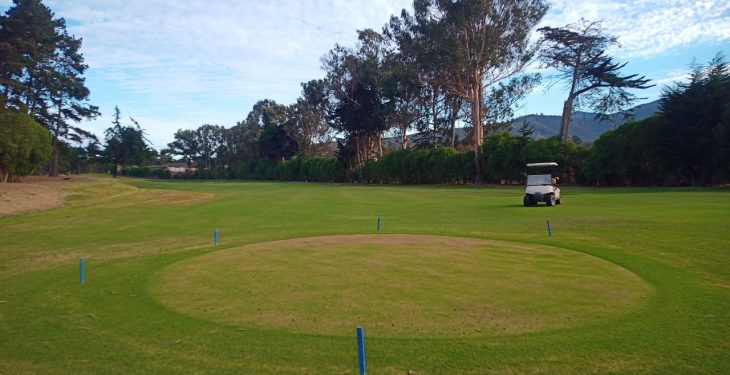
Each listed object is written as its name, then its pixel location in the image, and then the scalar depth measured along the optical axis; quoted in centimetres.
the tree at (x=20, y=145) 4150
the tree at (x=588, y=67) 5766
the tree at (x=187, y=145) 15225
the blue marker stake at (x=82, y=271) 1034
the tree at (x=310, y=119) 9088
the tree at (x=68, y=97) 6399
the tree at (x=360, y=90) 7694
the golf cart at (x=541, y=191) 2472
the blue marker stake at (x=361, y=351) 501
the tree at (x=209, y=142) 14862
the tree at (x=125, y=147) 9756
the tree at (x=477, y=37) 5512
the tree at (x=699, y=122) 3603
